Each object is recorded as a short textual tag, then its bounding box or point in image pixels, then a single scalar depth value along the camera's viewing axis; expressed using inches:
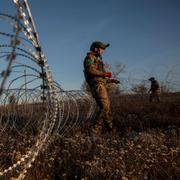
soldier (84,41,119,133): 181.4
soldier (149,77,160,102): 478.8
